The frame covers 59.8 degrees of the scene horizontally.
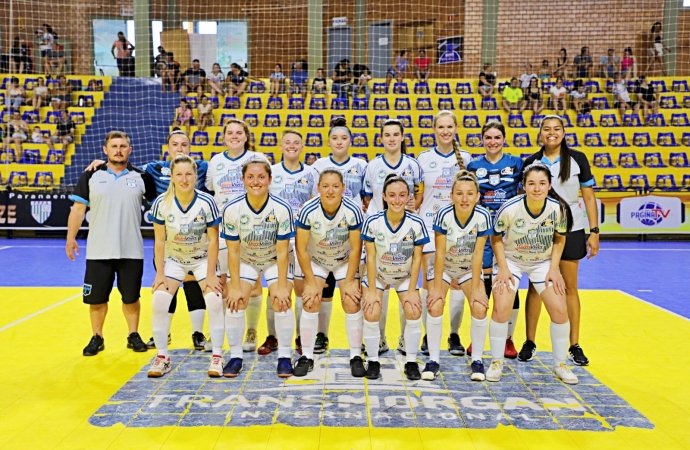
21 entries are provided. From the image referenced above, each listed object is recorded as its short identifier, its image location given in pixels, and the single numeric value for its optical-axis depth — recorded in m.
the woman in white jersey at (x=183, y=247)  4.60
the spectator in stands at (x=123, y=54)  17.91
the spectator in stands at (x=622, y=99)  15.74
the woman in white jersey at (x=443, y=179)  5.02
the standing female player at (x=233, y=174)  5.20
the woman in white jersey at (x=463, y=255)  4.52
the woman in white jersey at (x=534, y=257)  4.52
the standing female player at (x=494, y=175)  4.95
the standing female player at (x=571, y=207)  4.86
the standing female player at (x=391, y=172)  5.03
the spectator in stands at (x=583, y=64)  17.00
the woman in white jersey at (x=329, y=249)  4.59
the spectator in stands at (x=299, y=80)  16.44
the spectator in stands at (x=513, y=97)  15.72
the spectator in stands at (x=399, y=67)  18.20
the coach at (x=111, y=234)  5.20
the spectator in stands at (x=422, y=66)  17.88
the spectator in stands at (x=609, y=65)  16.94
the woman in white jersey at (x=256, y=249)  4.57
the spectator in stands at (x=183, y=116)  15.30
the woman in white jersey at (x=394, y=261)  4.54
